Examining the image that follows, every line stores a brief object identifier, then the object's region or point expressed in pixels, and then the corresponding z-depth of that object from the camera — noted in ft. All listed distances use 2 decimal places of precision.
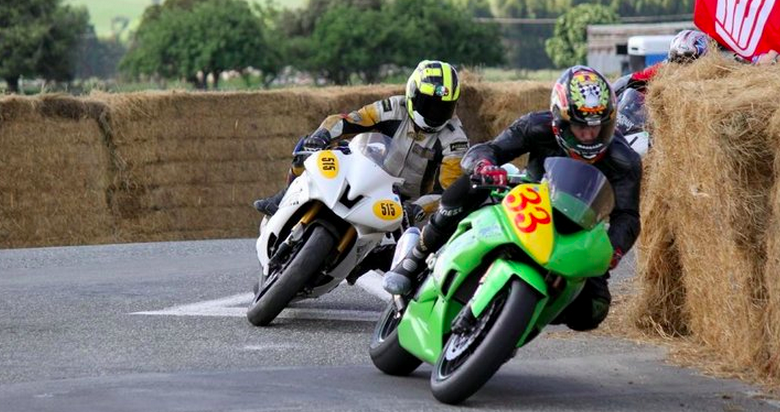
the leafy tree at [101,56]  266.98
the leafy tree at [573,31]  252.83
